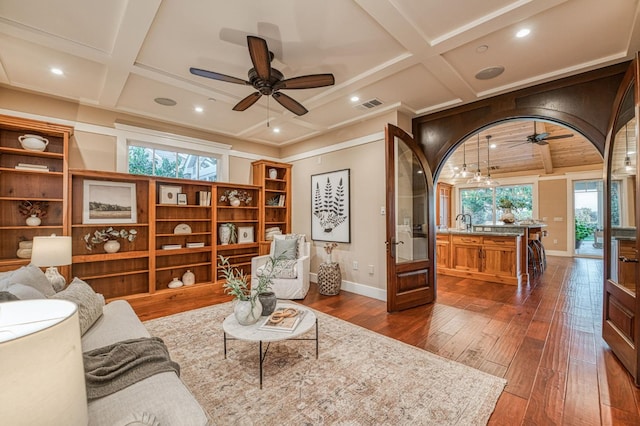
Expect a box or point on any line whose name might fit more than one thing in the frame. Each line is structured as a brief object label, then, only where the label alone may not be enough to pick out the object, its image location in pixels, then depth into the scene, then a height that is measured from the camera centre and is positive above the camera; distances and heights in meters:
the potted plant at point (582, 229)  7.76 -0.45
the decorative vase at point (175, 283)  4.23 -1.04
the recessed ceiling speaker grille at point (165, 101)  3.60 +1.50
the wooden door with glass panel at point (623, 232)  2.13 -0.17
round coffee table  2.03 -0.88
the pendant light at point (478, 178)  6.16 +0.79
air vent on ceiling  3.67 +1.49
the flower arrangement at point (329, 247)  4.66 -0.55
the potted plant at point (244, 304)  2.23 -0.72
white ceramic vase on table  2.23 -0.78
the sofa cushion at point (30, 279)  1.72 -0.40
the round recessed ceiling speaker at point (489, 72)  2.87 +1.50
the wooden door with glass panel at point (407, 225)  3.53 -0.14
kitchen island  4.90 -0.73
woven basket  4.33 -1.00
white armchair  4.07 -0.94
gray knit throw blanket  1.25 -0.74
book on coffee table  2.14 -0.85
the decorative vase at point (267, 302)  2.40 -0.75
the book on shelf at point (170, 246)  4.20 -0.47
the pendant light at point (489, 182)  6.65 +0.78
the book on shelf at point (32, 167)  3.21 +0.57
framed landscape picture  3.72 +0.19
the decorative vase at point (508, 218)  5.93 -0.09
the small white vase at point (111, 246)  3.79 -0.41
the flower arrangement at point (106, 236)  3.75 -0.27
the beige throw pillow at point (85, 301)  1.84 -0.60
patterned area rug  1.77 -1.26
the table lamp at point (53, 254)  2.63 -0.37
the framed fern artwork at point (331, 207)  4.62 +0.14
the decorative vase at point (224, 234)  4.80 -0.32
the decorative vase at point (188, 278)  4.37 -0.98
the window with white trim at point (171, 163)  4.27 +0.88
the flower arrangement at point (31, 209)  3.32 +0.09
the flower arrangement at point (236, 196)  5.01 +0.36
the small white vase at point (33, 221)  3.26 -0.05
